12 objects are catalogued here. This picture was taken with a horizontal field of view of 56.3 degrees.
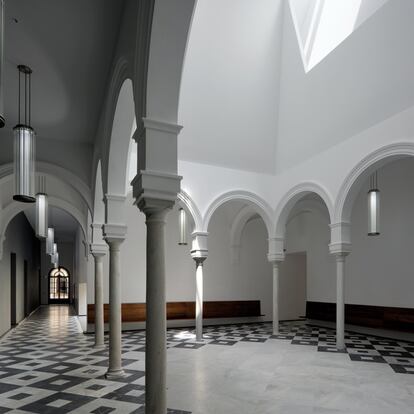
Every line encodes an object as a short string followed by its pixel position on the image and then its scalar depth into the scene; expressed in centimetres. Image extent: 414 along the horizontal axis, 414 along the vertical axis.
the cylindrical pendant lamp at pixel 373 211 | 890
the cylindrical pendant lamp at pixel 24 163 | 483
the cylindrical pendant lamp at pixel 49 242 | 1551
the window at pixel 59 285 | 3344
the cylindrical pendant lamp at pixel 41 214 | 839
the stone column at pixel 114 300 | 667
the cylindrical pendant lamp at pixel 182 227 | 1179
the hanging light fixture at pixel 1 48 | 228
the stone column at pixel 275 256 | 1224
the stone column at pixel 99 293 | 977
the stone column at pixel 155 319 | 376
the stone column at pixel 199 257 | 1114
